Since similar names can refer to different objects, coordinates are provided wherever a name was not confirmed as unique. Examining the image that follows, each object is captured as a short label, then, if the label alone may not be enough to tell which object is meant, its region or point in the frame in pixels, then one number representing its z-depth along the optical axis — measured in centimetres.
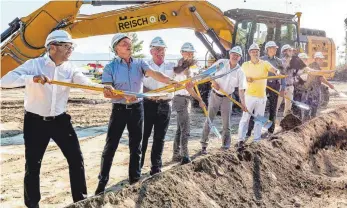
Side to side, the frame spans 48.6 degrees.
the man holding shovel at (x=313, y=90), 898
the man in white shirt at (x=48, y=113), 379
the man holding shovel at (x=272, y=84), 792
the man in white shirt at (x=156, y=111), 539
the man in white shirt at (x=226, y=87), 646
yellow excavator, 868
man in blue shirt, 446
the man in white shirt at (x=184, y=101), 587
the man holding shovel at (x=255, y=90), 694
